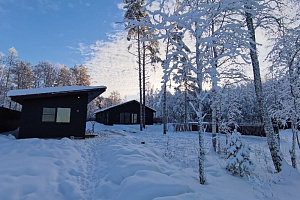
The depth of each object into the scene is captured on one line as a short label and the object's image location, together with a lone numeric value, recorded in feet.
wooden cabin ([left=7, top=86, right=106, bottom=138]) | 32.49
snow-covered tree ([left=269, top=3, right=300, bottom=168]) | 16.14
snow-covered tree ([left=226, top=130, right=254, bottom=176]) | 13.73
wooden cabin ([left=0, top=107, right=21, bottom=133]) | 36.66
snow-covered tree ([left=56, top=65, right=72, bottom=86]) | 101.71
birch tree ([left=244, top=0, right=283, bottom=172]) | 15.34
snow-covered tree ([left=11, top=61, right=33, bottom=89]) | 89.45
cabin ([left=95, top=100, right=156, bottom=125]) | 83.10
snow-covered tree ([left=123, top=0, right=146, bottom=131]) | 51.55
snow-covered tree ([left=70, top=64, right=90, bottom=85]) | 106.66
